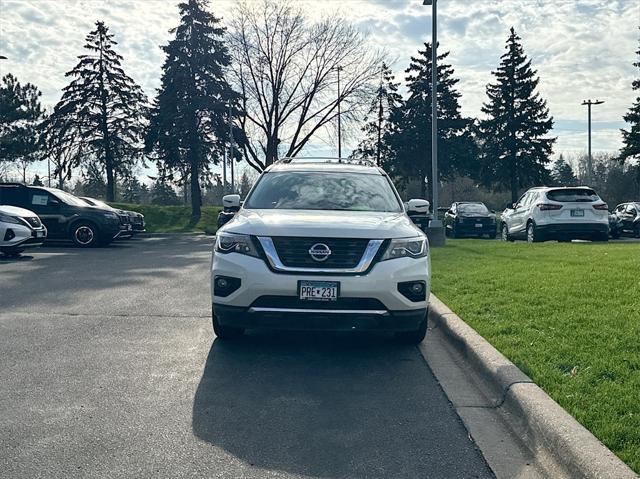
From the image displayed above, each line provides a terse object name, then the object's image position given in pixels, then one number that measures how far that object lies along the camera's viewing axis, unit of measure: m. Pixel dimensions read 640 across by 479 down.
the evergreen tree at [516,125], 49.53
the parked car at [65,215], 17.98
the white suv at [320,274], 5.42
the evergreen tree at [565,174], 89.93
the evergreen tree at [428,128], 50.41
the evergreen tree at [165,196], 78.12
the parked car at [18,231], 14.41
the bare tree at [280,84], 37.31
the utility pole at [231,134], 37.78
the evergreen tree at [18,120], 43.53
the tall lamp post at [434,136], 17.64
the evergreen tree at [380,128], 56.62
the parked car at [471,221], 26.78
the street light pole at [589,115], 46.03
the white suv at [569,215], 16.81
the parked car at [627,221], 26.80
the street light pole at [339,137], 38.28
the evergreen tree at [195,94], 37.47
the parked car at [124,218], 18.77
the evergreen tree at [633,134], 43.75
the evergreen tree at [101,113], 44.62
